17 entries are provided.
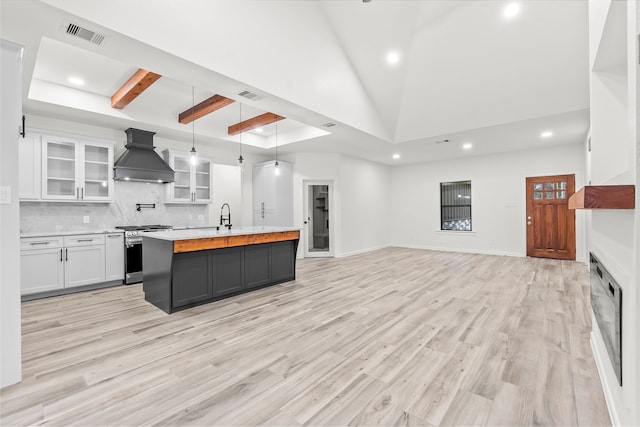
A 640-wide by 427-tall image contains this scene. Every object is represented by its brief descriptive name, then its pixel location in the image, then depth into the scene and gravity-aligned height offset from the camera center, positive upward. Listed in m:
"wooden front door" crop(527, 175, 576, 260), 6.60 -0.11
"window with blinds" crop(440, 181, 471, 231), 8.24 +0.23
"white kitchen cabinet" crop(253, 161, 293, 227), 7.24 +0.53
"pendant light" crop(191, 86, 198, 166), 4.27 +1.77
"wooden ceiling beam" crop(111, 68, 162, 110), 3.73 +1.78
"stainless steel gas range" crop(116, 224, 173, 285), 4.90 -0.69
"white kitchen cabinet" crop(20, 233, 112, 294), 4.03 -0.69
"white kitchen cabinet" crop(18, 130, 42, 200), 4.25 +0.76
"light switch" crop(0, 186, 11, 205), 2.01 +0.15
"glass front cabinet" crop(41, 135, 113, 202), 4.52 +0.78
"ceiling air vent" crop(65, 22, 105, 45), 2.37 +1.56
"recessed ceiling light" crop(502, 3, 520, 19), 3.77 +2.72
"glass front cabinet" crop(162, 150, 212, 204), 5.85 +0.77
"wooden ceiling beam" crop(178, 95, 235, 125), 4.57 +1.82
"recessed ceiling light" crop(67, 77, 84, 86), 4.05 +1.94
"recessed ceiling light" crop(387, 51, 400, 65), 4.72 +2.62
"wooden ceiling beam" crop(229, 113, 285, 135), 5.31 +1.82
